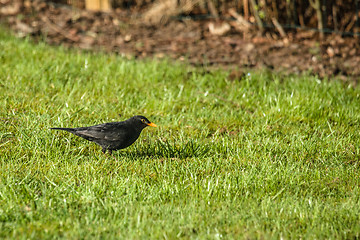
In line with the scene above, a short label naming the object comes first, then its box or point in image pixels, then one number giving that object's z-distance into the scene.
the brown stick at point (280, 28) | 17.00
